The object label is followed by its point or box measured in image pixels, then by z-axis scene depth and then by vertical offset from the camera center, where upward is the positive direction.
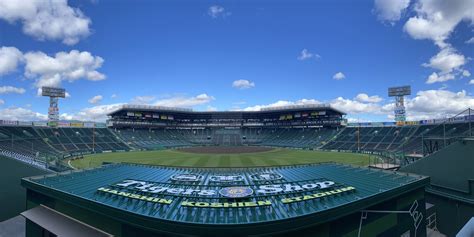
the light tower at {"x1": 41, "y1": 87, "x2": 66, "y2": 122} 85.00 +10.18
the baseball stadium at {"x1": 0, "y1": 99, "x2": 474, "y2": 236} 12.76 -5.17
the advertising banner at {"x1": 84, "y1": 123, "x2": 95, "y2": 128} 93.81 -0.21
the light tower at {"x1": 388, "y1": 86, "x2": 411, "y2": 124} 89.88 +10.25
